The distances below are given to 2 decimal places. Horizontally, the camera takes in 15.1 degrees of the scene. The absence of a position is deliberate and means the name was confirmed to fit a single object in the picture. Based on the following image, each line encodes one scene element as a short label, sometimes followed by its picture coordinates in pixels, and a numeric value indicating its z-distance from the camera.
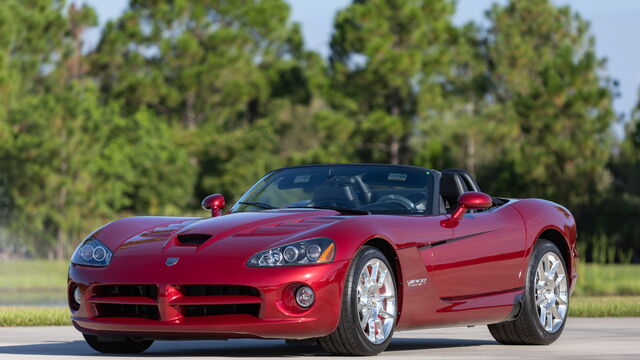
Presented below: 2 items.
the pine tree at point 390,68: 105.00
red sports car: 14.78
